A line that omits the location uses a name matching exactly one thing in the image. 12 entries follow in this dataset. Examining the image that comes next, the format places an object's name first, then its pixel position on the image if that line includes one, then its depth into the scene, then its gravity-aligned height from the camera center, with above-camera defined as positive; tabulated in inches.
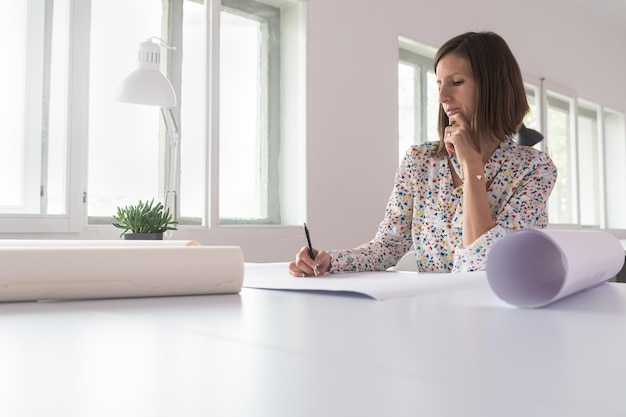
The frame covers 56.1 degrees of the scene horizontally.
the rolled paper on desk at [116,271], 25.0 -1.9
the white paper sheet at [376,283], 28.4 -3.0
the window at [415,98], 156.1 +35.5
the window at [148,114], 85.0 +19.7
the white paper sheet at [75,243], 34.0 -0.8
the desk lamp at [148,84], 73.7 +18.3
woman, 58.7 +6.5
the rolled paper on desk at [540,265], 23.4 -1.6
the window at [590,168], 235.6 +24.5
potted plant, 70.5 +1.1
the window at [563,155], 214.4 +27.3
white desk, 9.9 -3.0
